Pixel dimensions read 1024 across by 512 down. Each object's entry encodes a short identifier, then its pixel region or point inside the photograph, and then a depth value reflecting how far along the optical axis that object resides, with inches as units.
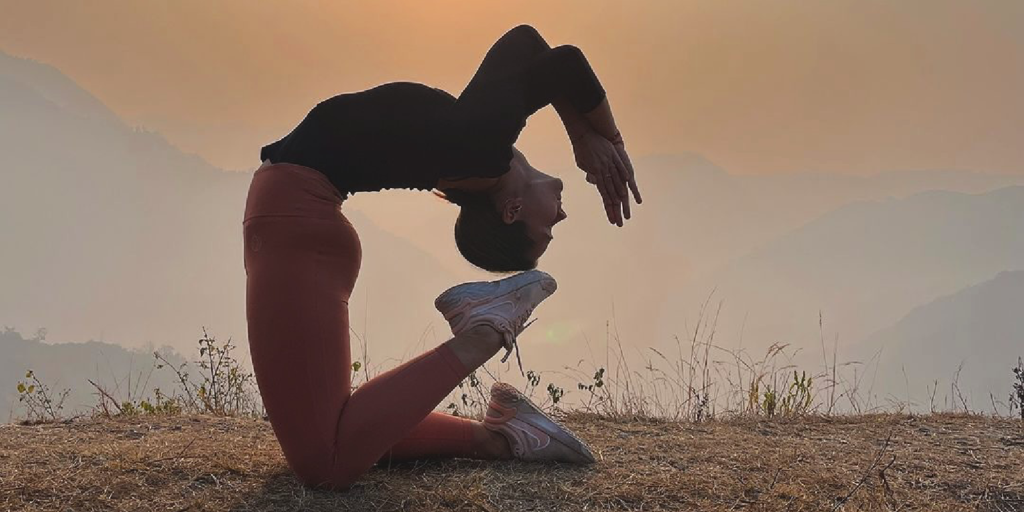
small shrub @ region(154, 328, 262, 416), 176.6
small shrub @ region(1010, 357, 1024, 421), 183.1
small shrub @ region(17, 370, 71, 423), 159.9
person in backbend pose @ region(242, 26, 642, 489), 98.0
